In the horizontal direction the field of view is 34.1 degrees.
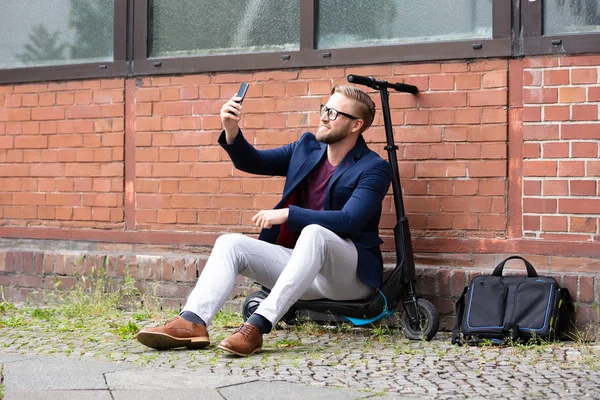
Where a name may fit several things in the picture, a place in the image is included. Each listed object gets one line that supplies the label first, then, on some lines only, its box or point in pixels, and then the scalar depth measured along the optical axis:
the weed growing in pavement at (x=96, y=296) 6.67
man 5.04
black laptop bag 5.29
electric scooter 5.56
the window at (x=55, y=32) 7.27
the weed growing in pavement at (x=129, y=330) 5.57
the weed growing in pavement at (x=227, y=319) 6.09
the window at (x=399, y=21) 6.01
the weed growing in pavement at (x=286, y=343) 5.31
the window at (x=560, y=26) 5.69
